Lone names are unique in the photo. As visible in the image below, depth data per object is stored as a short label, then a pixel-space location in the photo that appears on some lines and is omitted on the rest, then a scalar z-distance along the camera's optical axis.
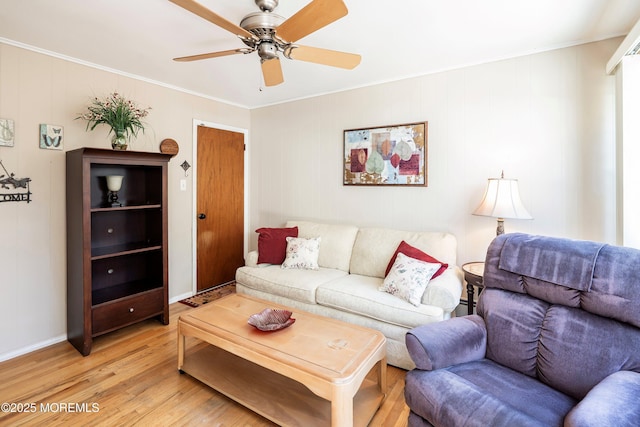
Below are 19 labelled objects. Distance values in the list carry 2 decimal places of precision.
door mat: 3.59
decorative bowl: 1.98
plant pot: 2.70
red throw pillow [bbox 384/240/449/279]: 2.58
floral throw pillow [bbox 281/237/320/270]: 3.22
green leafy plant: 2.70
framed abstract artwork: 3.09
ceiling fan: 1.41
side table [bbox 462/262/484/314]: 2.34
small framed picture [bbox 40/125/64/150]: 2.59
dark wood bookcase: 2.48
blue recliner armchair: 1.26
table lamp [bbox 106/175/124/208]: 2.76
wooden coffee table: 1.57
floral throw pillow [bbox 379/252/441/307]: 2.35
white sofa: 2.31
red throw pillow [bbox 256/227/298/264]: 3.36
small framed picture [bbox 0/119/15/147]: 2.38
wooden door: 3.85
